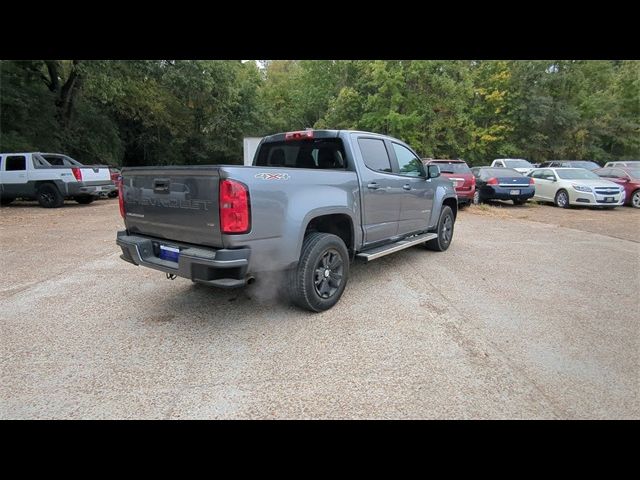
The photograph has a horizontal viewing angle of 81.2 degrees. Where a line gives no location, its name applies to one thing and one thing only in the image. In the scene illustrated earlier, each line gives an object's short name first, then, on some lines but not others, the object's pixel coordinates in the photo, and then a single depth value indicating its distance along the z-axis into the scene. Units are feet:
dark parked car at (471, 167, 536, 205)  43.27
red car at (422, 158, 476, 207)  40.16
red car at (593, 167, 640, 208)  44.47
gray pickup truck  10.18
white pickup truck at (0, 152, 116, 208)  39.96
